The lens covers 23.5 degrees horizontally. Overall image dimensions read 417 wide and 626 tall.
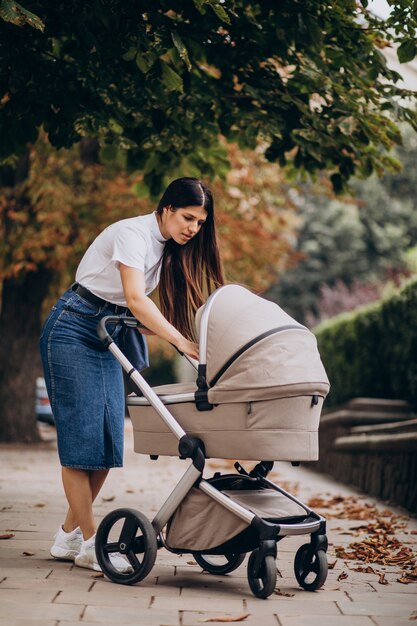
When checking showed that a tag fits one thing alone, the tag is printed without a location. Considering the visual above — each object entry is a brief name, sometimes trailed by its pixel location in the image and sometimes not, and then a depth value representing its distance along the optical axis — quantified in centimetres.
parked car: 2127
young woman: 488
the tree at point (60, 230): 1327
